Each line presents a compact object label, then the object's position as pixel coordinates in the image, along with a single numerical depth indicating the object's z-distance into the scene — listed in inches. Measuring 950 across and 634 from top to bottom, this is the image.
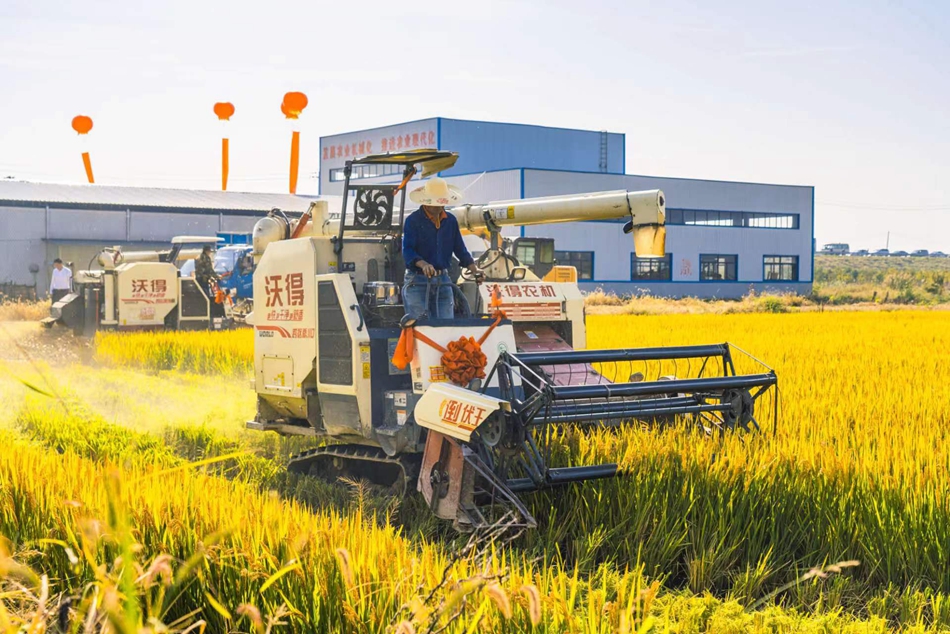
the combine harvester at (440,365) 268.1
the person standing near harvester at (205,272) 874.8
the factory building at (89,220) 1883.6
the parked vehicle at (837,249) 6658.5
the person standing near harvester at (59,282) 994.7
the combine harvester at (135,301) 833.5
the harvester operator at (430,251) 339.3
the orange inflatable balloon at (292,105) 1109.7
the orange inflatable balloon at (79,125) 1098.7
